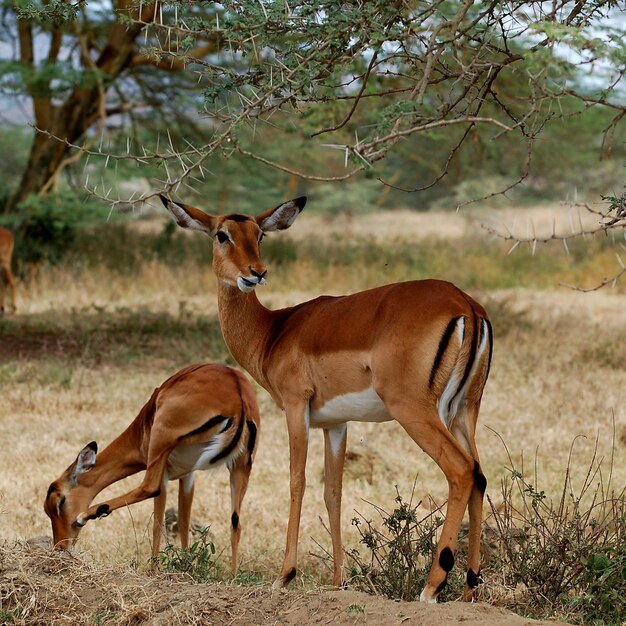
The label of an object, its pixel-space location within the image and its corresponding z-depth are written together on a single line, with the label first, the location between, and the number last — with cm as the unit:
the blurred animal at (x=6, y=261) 2686
